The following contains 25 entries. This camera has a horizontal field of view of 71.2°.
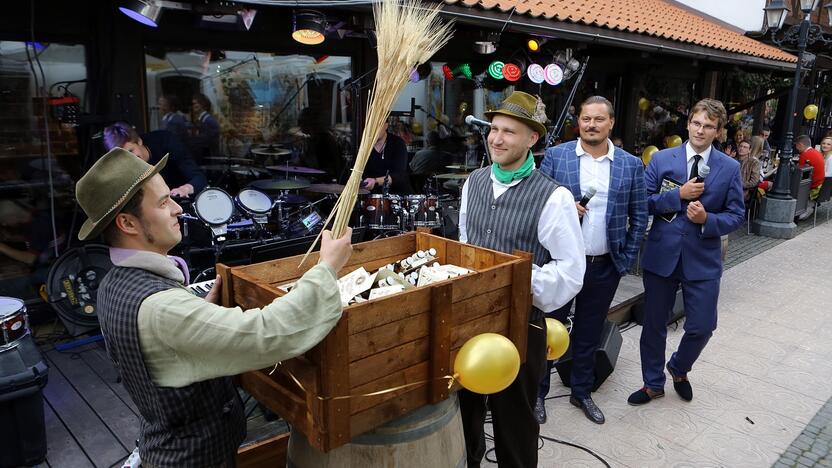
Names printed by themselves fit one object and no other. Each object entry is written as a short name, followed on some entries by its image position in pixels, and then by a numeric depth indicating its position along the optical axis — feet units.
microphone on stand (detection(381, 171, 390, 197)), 21.79
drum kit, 16.80
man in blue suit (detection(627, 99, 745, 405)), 12.08
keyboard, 10.01
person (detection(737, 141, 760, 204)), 29.09
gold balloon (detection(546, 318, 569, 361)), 9.43
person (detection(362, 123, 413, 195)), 22.61
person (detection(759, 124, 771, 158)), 39.24
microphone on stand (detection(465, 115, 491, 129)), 13.67
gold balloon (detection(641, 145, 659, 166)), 34.36
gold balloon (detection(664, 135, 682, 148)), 35.50
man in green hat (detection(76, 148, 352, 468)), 4.97
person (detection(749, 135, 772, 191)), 31.07
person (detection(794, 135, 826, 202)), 35.40
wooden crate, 5.45
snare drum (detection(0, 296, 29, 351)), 10.13
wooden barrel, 6.30
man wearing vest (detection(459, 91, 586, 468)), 8.49
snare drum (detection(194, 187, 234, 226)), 16.30
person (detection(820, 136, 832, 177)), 36.51
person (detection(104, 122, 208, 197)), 14.90
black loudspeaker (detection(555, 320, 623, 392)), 13.58
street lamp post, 31.24
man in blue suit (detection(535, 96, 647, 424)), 11.52
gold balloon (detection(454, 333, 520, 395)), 6.40
